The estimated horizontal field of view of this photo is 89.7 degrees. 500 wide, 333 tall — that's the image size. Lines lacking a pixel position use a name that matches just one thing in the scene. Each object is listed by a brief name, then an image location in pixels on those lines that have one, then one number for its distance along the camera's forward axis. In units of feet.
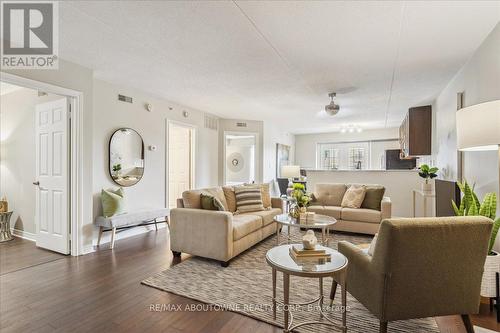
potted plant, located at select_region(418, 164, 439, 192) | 13.55
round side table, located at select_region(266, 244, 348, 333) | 5.46
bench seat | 11.62
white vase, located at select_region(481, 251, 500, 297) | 6.79
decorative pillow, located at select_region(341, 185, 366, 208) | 14.88
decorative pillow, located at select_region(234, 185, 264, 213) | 13.28
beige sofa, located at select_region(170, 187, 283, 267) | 9.72
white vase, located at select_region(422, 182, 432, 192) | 13.55
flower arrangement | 11.58
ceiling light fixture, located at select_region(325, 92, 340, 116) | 13.75
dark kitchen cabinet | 16.16
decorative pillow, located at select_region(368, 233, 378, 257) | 6.05
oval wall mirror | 13.25
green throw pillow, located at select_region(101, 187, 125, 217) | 12.01
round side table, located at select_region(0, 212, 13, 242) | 13.28
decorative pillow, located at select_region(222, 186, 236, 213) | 13.34
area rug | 6.39
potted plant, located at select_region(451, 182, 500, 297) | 6.79
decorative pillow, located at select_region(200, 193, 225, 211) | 10.87
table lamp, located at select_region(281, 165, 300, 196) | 21.77
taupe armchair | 5.00
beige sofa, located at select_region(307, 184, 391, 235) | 13.91
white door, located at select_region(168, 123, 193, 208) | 19.38
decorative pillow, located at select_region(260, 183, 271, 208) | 14.69
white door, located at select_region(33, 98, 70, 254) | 11.10
